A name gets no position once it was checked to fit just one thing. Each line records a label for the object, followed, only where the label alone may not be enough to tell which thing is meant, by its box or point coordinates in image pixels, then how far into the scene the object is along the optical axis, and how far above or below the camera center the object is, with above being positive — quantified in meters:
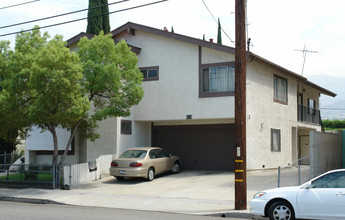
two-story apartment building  21.19 +1.34
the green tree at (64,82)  16.45 +2.14
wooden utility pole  12.62 +0.86
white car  9.72 -1.48
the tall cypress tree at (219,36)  44.82 +10.38
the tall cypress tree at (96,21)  33.84 +9.29
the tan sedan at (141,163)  18.39 -1.18
